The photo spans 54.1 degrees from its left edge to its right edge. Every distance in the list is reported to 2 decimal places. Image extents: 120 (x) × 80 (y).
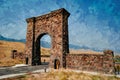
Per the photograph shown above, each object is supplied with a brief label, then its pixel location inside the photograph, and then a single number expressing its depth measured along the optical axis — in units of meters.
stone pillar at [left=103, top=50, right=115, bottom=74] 14.48
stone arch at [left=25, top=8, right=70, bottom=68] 18.40
